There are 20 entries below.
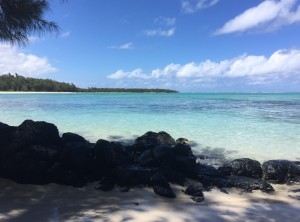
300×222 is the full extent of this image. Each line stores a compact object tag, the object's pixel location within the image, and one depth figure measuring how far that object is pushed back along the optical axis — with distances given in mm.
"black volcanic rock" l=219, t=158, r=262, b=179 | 5296
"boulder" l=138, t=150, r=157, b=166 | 5391
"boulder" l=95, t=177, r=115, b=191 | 4452
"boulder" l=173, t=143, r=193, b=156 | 5547
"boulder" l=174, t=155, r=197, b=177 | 5049
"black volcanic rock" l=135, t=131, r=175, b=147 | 7040
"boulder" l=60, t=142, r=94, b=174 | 4700
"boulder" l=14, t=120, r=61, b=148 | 4954
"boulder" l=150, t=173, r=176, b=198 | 4232
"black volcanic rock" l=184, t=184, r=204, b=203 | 4144
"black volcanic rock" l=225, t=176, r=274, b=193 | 4584
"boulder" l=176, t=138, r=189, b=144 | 8252
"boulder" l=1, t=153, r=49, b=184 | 4483
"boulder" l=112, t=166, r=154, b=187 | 4587
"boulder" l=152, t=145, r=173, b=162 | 5306
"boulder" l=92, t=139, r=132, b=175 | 4924
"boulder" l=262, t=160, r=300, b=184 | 5084
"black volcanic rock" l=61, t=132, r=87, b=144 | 5723
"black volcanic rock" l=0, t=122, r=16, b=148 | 4857
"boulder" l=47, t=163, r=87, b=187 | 4514
